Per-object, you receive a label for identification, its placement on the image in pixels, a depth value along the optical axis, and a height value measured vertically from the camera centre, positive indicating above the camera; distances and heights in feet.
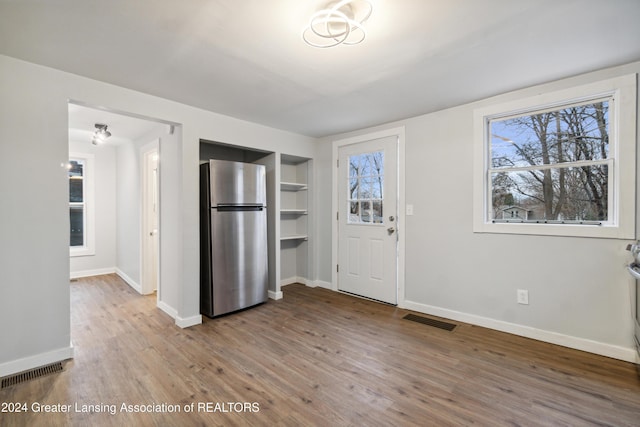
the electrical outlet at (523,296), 8.82 -2.69
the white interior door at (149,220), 13.28 -0.43
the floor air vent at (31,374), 6.64 -3.92
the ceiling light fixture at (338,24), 5.06 +3.61
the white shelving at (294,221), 15.11 -0.58
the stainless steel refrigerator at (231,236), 10.63 -1.00
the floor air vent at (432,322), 9.69 -3.96
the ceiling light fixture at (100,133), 12.51 +3.51
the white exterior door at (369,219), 11.94 -0.40
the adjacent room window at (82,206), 16.84 +0.31
